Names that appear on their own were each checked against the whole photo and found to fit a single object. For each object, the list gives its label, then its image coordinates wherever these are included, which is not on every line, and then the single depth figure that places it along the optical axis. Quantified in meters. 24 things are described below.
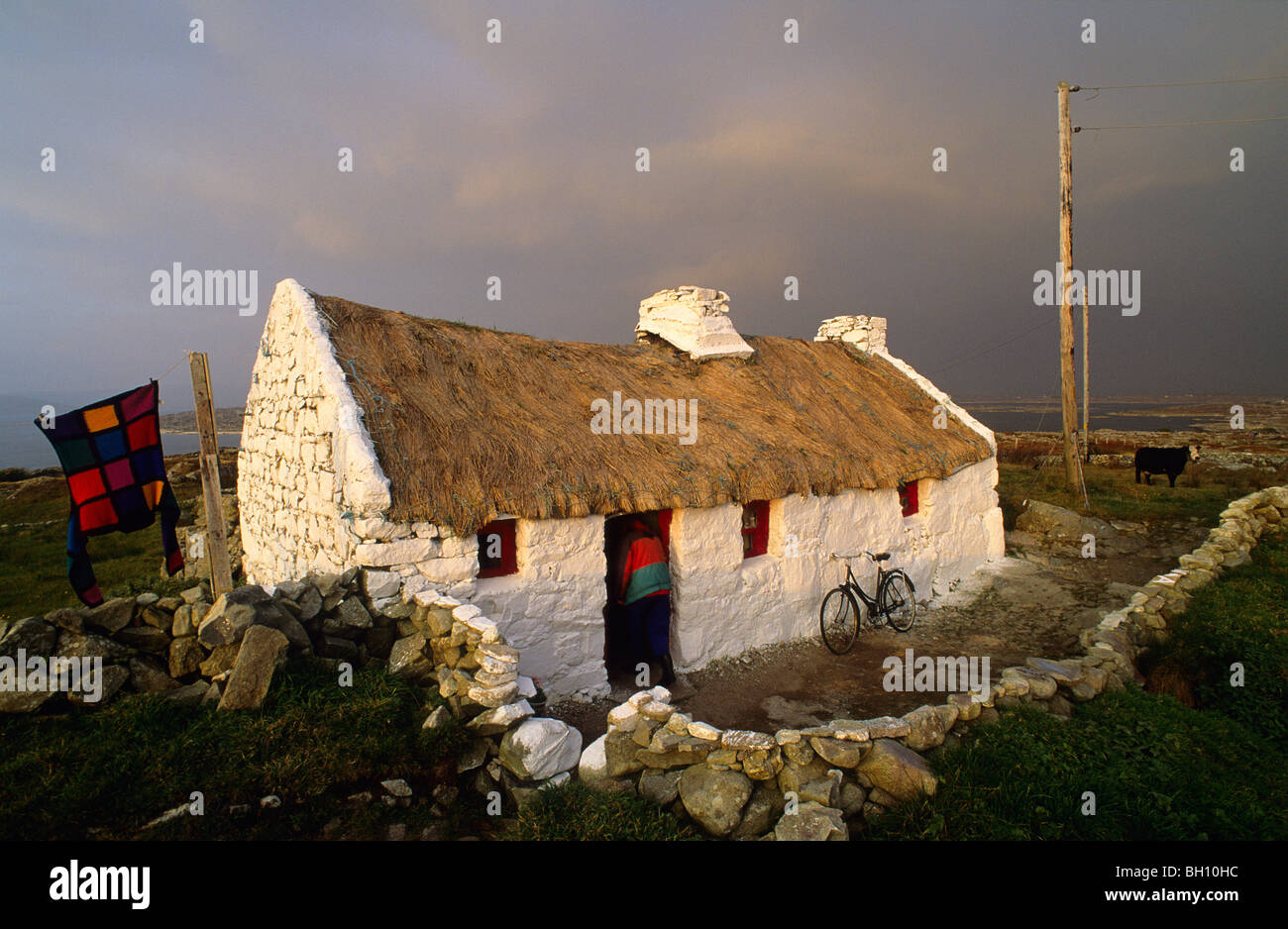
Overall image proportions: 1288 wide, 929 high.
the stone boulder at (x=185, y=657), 5.08
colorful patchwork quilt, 6.58
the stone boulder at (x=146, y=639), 5.09
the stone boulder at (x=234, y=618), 5.11
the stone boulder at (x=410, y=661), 5.69
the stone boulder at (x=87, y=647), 4.79
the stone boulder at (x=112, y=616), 5.03
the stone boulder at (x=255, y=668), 4.84
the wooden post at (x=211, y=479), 7.83
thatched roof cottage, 6.71
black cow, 20.86
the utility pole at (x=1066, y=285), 16.50
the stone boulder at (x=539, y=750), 5.00
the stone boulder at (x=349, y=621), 5.70
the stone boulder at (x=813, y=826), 4.14
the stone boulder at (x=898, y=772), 4.57
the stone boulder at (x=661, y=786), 4.70
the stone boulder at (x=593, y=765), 5.10
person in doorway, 7.95
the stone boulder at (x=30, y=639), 4.64
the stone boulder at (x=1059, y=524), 15.08
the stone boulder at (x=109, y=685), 4.71
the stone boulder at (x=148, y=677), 4.94
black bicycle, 9.86
